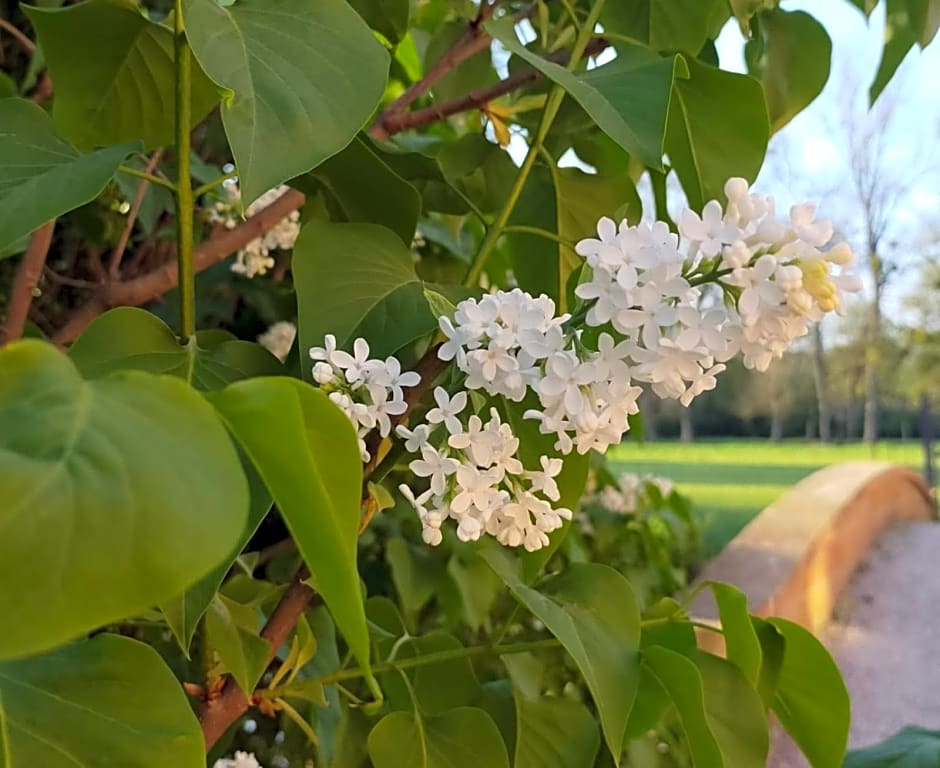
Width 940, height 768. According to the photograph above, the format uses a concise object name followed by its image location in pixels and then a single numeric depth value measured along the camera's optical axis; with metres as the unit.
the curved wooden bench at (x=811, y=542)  1.07
